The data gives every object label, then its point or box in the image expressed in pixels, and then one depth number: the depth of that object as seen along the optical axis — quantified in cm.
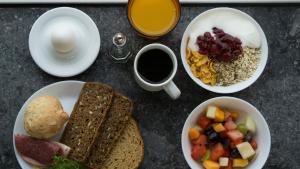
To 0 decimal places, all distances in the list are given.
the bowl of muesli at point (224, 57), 171
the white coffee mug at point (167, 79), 163
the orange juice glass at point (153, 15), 169
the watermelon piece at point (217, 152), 170
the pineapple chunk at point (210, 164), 169
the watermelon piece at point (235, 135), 170
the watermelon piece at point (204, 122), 171
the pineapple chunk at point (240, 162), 170
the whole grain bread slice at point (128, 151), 171
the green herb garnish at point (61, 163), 163
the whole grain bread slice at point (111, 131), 170
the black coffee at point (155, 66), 165
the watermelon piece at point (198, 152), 170
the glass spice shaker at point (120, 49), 172
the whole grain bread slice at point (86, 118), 168
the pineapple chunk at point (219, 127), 170
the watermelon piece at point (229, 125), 171
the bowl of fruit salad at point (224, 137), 170
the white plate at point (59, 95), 169
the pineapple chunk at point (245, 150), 169
